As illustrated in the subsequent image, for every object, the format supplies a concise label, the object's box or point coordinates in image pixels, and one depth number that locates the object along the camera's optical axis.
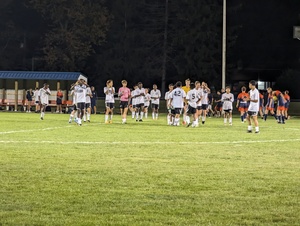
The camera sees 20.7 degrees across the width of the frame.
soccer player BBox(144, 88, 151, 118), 50.42
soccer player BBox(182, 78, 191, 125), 38.21
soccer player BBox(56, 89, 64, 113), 62.56
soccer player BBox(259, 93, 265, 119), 53.26
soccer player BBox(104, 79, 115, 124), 39.56
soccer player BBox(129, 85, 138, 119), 45.97
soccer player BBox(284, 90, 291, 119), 48.82
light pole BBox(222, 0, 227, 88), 56.53
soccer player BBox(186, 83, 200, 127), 36.81
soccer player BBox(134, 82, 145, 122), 45.45
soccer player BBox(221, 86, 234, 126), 41.97
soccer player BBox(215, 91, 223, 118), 58.88
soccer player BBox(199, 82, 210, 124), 40.80
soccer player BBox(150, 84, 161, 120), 50.69
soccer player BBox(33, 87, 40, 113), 61.84
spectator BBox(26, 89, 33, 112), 64.19
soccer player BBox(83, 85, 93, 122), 41.56
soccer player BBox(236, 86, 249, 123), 44.30
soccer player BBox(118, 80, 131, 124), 40.19
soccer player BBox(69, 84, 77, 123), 37.06
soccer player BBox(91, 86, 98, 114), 60.44
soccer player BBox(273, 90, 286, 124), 45.47
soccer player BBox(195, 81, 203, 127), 37.38
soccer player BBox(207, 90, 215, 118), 57.58
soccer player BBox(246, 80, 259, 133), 31.02
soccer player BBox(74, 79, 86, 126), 36.31
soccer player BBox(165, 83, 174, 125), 39.06
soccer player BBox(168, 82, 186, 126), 37.66
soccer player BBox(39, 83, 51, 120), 45.12
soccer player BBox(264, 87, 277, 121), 48.40
